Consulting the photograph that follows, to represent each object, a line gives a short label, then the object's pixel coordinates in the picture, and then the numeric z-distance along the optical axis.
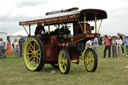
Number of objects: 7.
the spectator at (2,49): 16.05
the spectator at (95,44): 15.59
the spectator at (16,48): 17.30
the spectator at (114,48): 14.86
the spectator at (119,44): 15.84
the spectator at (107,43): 15.02
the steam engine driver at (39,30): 9.52
